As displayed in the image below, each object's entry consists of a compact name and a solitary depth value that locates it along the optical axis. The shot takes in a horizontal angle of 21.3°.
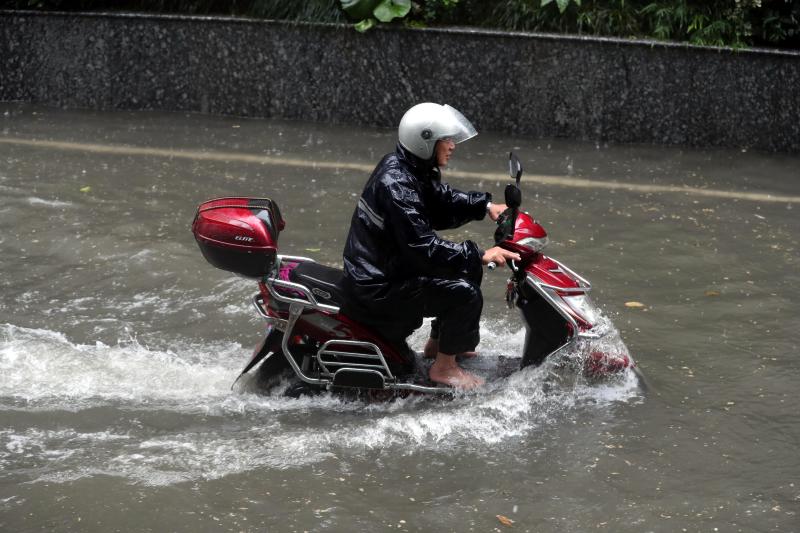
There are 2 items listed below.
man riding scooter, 9.97
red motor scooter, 10.10
